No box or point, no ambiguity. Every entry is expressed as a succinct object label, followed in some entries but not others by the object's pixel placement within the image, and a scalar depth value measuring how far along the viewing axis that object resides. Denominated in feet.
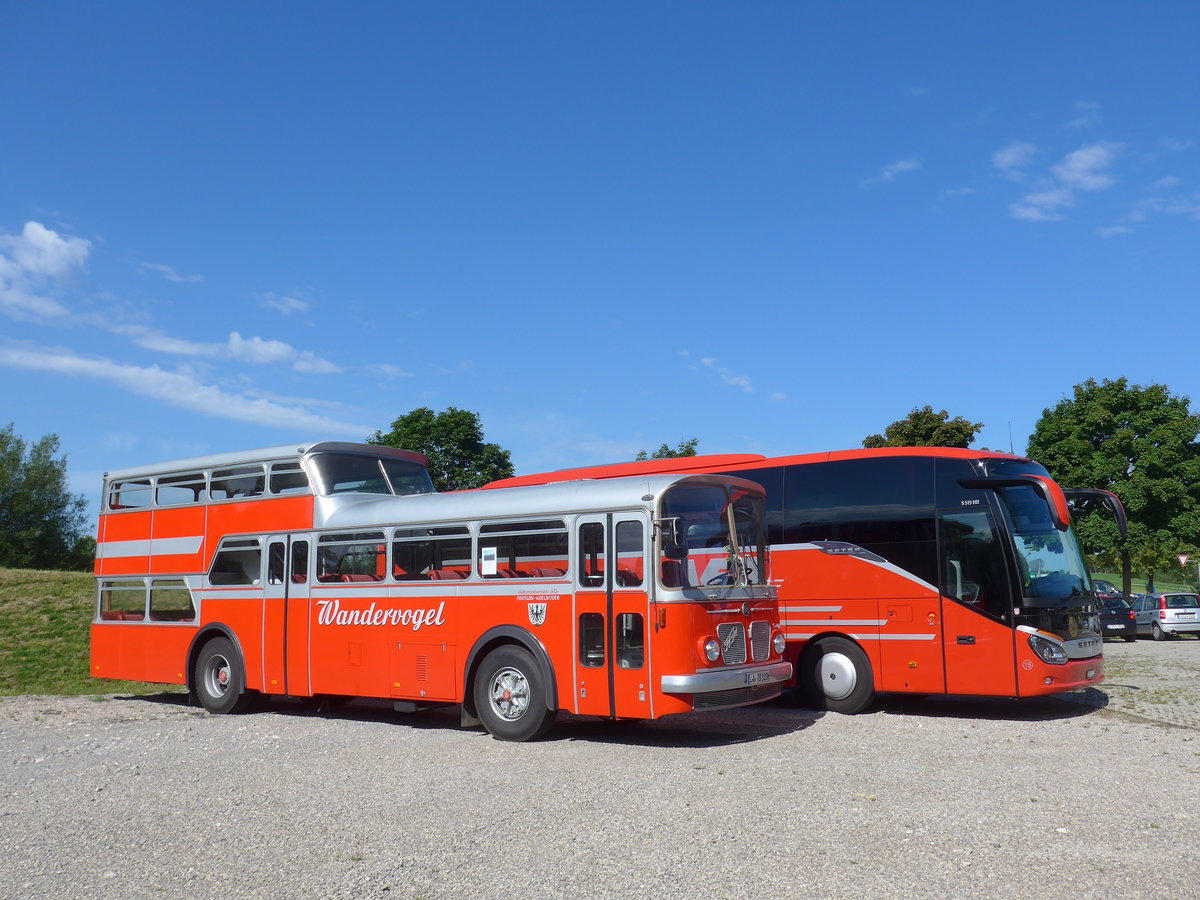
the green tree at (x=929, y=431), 117.08
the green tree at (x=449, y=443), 185.47
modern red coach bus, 41.27
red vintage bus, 35.04
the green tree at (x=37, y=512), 199.41
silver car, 107.76
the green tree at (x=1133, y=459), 128.16
